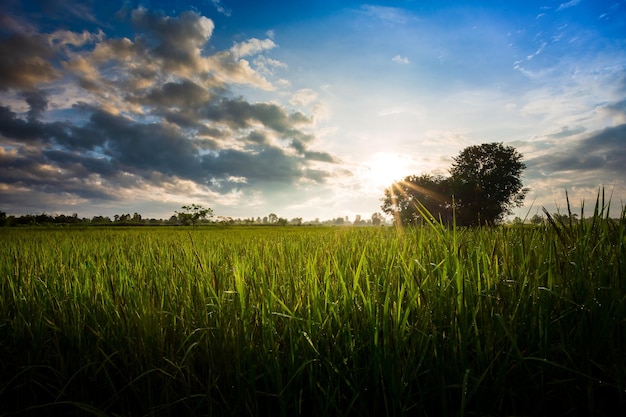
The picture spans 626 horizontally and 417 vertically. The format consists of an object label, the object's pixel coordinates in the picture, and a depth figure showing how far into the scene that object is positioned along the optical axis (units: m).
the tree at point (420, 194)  38.53
